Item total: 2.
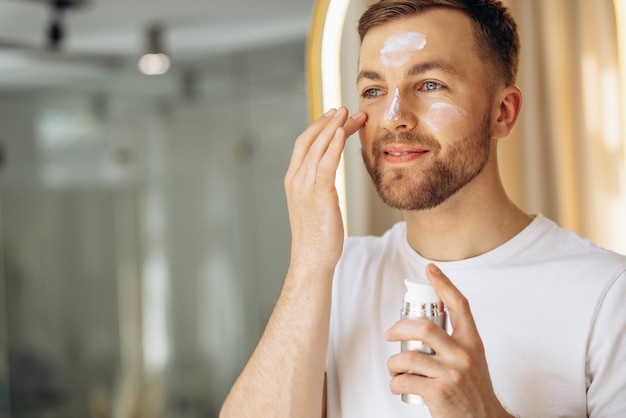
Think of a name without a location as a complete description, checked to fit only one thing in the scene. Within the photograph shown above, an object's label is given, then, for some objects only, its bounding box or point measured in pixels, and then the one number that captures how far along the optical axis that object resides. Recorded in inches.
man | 34.8
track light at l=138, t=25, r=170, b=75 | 125.1
